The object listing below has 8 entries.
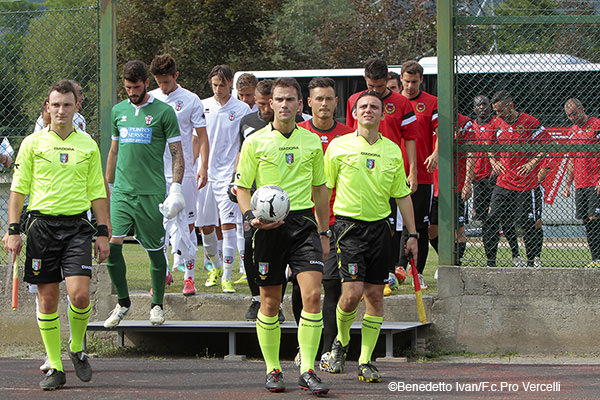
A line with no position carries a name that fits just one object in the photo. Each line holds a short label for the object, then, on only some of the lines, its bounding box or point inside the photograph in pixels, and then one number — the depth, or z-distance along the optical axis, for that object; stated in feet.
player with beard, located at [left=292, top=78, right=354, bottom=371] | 54.95
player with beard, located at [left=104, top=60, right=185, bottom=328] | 61.98
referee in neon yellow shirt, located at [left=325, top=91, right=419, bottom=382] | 51.98
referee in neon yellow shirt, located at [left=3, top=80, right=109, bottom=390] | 50.21
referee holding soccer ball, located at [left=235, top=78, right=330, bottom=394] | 47.85
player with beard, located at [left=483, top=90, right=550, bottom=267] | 62.98
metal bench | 60.64
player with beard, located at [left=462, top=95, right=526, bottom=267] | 63.72
